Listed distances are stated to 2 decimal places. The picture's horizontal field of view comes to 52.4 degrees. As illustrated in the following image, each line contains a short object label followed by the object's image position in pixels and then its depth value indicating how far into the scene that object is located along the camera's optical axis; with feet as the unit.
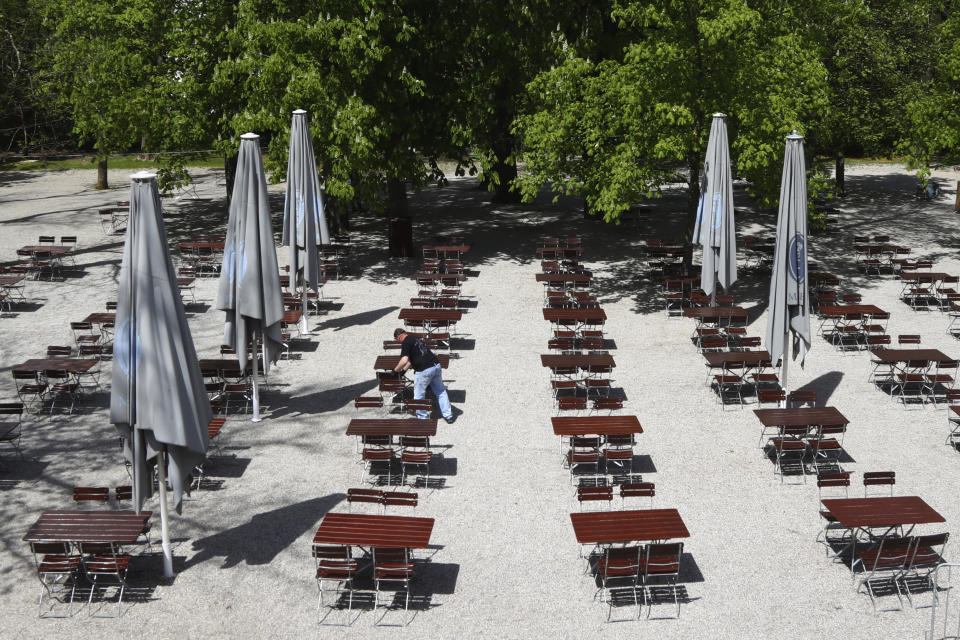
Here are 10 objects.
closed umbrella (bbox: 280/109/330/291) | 60.34
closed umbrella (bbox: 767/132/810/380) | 46.96
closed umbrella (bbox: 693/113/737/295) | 58.13
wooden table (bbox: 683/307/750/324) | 59.67
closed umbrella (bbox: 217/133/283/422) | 46.21
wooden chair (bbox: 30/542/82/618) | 32.83
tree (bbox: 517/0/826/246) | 63.21
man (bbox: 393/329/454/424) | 47.57
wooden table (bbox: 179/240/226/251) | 76.46
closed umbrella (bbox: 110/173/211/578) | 32.07
